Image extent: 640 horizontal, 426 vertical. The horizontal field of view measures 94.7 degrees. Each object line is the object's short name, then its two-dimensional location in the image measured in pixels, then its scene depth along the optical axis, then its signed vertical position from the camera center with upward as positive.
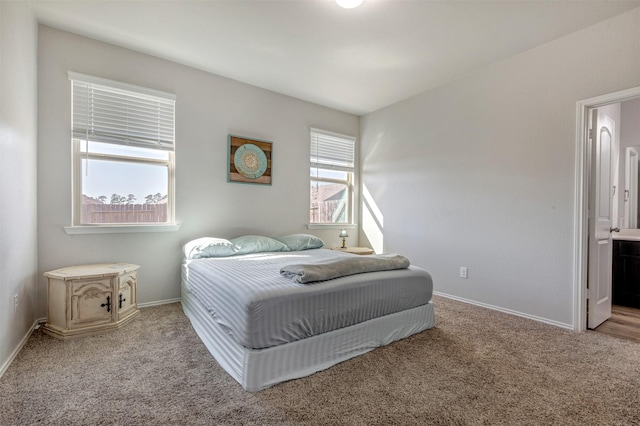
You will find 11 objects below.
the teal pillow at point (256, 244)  3.28 -0.40
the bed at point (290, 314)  1.69 -0.71
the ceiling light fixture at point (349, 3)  2.21 +1.57
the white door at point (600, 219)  2.66 -0.07
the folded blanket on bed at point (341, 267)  1.97 -0.43
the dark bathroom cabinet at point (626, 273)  3.34 -0.71
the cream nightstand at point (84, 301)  2.31 -0.75
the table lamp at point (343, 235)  4.30 -0.36
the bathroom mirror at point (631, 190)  3.90 +0.30
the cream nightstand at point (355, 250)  4.09 -0.56
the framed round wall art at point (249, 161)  3.67 +0.63
